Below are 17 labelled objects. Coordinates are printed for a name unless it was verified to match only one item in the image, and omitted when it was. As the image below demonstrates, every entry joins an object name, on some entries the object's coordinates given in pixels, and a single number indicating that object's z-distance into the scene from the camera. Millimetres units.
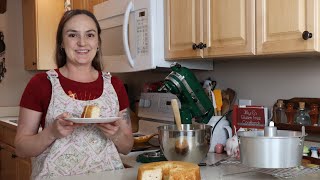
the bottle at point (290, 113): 1744
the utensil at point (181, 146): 1505
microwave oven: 2107
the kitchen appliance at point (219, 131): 1987
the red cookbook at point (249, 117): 1826
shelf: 1638
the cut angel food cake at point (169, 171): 1229
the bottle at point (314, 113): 1653
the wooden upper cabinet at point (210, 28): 1605
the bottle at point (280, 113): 1795
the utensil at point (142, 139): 2215
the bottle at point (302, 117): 1700
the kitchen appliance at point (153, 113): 2436
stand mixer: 1929
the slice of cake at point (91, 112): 1420
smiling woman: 1500
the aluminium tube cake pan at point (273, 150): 1240
